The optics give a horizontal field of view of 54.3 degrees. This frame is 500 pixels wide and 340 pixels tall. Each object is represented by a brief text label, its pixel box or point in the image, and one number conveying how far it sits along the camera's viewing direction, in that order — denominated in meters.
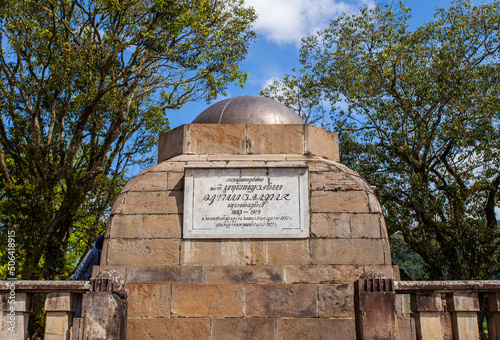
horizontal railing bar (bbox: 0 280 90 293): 6.07
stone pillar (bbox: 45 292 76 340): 5.95
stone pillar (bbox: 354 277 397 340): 5.75
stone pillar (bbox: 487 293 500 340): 5.77
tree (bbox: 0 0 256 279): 14.48
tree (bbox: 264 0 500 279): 16.34
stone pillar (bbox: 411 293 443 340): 5.79
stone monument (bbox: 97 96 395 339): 6.97
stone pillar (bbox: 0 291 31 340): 5.99
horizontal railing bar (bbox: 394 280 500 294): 5.84
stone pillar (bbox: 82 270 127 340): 5.83
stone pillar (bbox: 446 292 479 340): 5.73
